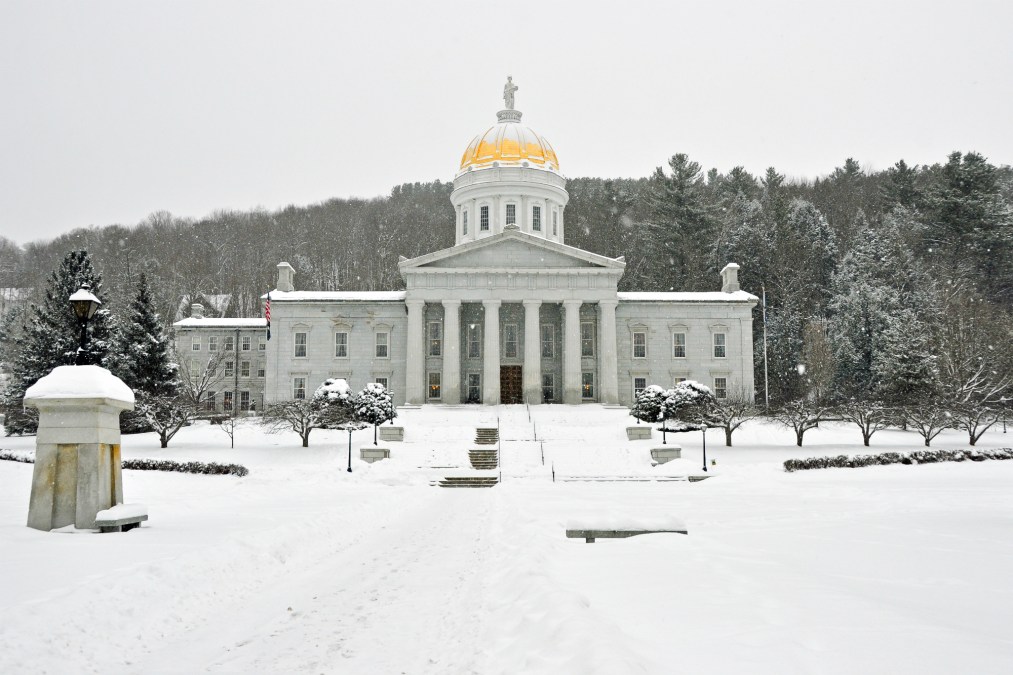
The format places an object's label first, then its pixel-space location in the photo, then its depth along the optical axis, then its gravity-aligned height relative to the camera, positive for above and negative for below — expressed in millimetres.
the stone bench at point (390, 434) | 40281 -1948
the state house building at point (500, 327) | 54625 +5250
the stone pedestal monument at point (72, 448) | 13250 -895
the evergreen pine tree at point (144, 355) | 47125 +2565
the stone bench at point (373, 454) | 35406 -2659
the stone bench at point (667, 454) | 34719 -2595
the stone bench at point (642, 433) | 39438 -1880
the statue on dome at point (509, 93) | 69750 +27081
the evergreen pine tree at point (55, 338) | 45531 +3538
